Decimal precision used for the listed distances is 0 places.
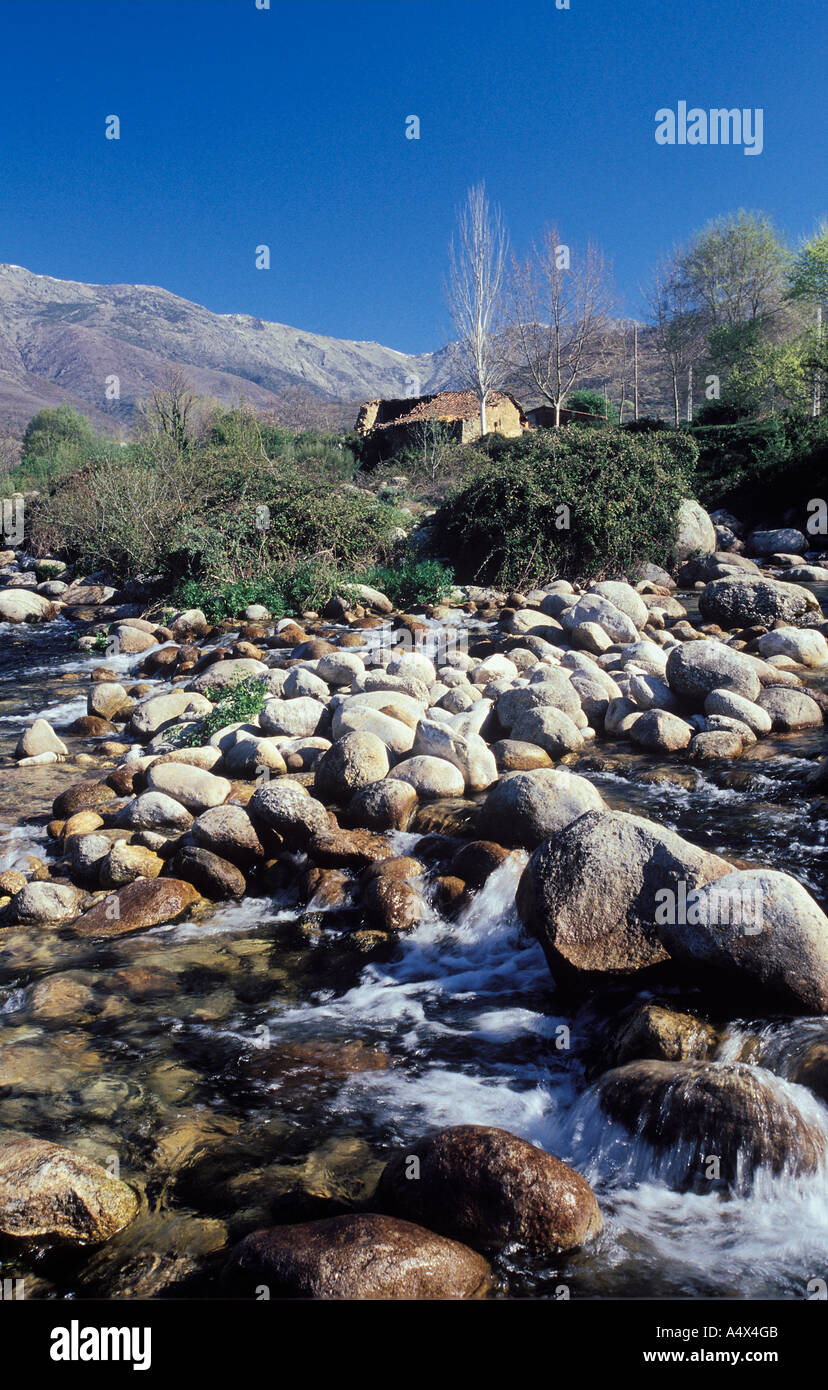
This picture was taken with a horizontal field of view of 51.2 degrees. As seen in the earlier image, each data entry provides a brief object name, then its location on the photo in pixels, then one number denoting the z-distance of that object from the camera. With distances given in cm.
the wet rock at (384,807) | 608
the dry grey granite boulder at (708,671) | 798
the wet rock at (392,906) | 496
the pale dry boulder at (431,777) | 649
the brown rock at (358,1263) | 242
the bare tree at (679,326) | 5709
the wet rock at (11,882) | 550
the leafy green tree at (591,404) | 3975
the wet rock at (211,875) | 546
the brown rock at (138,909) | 509
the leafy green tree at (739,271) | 5419
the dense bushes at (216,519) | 1545
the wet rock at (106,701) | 949
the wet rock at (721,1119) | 293
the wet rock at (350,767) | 654
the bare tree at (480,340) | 3566
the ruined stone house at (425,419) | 3459
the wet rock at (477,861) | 515
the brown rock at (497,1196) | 270
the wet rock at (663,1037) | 348
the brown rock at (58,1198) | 276
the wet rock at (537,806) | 538
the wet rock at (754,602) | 1167
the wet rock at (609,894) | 413
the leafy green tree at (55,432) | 3894
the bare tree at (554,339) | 3734
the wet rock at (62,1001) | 414
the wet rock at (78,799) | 664
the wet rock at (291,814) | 573
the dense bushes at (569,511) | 1483
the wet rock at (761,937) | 361
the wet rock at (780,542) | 1895
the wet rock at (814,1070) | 309
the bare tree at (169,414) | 2134
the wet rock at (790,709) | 764
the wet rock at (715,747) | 704
